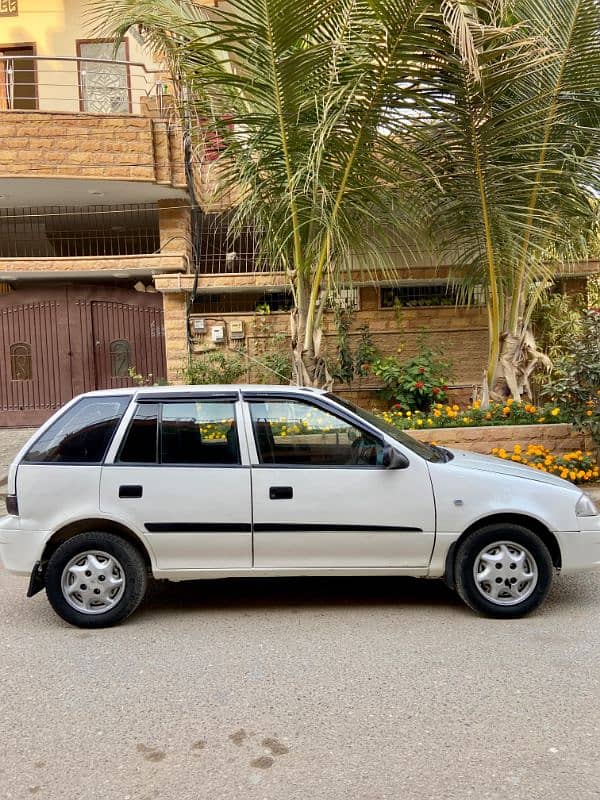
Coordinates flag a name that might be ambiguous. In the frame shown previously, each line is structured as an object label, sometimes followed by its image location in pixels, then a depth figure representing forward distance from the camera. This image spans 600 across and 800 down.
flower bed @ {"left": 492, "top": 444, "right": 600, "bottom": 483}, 7.60
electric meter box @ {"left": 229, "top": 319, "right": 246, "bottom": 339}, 11.28
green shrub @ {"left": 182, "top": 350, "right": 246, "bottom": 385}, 10.51
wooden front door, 11.91
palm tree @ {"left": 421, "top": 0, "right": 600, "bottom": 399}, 7.11
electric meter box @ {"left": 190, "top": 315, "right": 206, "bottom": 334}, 11.28
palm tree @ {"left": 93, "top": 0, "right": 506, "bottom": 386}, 6.37
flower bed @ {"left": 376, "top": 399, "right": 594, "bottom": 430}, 8.39
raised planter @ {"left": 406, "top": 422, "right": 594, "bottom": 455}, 8.22
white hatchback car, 4.21
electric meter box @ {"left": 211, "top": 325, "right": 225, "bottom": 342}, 11.23
